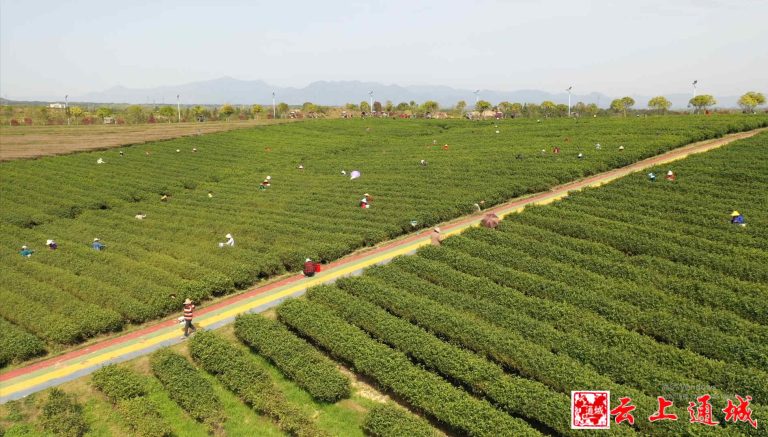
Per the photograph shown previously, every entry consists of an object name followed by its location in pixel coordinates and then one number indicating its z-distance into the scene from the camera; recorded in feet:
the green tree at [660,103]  294.66
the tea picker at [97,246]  89.35
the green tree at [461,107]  408.51
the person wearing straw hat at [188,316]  60.18
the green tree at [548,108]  339.40
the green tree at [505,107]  362.88
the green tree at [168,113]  409.28
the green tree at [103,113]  411.75
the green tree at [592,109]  329.01
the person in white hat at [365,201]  110.73
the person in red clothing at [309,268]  77.24
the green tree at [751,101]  254.68
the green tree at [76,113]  412.16
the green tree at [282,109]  437.58
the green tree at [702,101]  282.56
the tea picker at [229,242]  89.17
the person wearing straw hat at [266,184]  141.61
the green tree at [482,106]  377.60
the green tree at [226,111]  410.68
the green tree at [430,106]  399.44
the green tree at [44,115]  381.32
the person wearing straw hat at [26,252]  87.71
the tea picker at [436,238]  81.87
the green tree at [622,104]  327.47
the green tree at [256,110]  416.26
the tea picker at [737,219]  77.77
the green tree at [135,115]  402.09
